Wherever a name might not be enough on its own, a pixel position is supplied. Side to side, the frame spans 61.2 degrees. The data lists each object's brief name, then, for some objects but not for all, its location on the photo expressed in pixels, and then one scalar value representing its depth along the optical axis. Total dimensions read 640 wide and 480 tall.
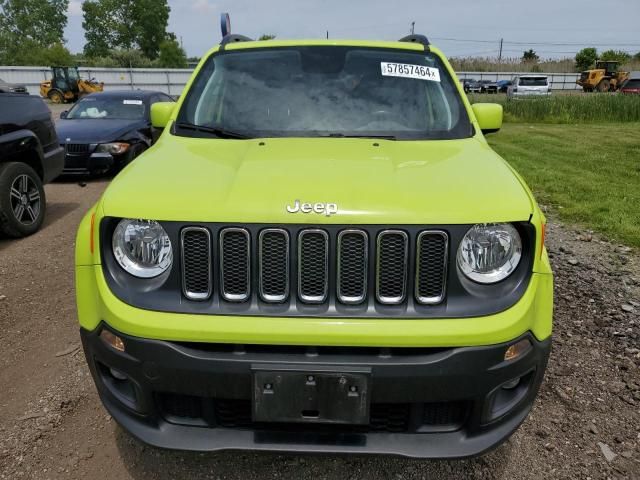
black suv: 5.55
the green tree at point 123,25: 82.88
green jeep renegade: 1.84
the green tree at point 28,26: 82.88
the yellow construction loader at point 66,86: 33.22
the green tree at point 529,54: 74.95
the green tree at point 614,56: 61.16
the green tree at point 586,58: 60.16
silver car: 31.99
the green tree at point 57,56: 63.59
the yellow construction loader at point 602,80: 42.66
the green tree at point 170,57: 61.09
